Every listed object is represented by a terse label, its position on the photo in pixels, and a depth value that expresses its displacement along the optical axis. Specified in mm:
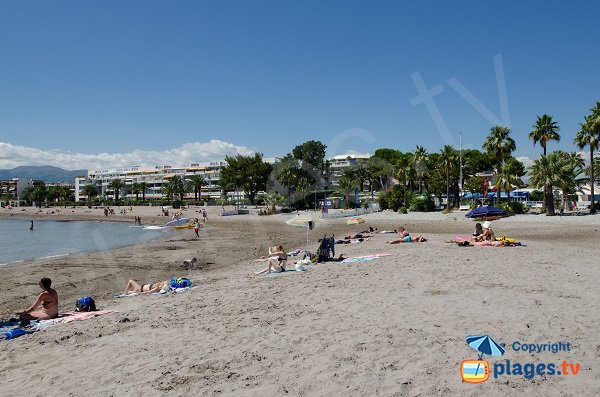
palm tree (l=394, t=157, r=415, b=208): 52812
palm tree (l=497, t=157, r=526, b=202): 41844
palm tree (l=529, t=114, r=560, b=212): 40500
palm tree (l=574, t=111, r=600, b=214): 37484
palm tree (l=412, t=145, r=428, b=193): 54469
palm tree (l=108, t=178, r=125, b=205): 135738
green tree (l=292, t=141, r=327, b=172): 104625
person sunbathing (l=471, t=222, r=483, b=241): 18438
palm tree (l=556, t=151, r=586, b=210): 36062
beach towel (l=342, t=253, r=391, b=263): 15766
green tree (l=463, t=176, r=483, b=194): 60969
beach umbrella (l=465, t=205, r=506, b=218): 33134
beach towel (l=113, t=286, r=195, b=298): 12492
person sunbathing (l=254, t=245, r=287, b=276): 14508
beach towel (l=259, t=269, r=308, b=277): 13970
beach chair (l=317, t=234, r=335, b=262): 16391
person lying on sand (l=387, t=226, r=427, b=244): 20858
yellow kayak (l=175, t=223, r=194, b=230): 45594
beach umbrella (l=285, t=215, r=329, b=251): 18805
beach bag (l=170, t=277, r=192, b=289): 12903
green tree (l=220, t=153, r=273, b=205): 86812
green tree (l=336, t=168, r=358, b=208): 63719
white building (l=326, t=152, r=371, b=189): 134112
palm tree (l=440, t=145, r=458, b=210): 50656
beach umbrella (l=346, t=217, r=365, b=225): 39062
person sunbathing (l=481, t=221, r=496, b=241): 18281
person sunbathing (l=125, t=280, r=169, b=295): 12758
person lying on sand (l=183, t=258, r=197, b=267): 18875
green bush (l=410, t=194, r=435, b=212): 49219
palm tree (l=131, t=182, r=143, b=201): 133500
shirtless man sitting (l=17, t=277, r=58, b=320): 9742
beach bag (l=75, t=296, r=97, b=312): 10374
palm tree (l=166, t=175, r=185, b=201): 111500
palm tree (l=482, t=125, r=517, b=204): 43969
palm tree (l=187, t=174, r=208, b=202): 121362
